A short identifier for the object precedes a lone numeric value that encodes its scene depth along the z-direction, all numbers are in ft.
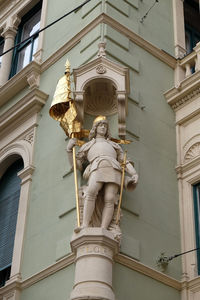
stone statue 34.40
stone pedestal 31.14
